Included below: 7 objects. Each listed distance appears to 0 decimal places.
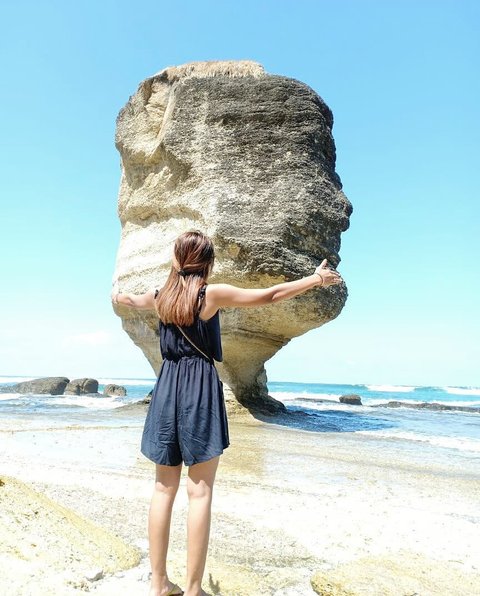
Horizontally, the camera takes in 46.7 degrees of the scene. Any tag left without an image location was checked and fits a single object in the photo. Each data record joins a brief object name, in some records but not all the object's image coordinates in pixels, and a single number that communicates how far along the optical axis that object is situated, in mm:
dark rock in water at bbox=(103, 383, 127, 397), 30752
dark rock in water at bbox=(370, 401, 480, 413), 26044
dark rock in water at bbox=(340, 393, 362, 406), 28359
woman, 2516
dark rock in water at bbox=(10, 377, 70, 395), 28922
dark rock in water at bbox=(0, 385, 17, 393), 29500
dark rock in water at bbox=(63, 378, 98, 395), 30547
